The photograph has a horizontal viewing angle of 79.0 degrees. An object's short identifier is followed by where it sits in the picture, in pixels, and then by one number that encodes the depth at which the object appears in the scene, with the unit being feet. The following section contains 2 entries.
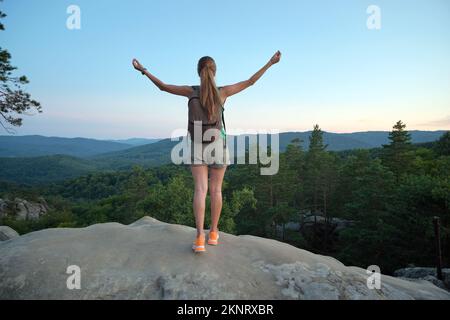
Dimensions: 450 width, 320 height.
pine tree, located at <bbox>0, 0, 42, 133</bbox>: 44.80
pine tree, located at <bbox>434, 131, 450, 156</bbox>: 146.39
